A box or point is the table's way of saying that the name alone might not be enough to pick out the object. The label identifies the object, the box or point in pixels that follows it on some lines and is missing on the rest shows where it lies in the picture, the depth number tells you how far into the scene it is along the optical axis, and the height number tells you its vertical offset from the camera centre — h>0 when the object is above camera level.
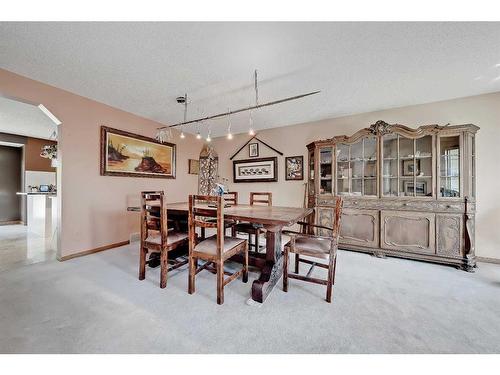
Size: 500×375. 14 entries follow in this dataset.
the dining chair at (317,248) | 1.87 -0.60
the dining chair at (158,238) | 2.11 -0.57
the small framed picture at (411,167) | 3.00 +0.30
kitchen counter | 3.96 -0.53
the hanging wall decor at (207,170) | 5.31 +0.45
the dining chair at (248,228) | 2.61 -0.56
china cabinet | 2.71 -0.03
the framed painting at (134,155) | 3.38 +0.60
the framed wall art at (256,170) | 4.59 +0.41
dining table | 1.87 -0.40
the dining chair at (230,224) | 2.47 -0.52
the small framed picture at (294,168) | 4.26 +0.41
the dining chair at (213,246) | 1.82 -0.58
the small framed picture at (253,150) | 4.80 +0.89
